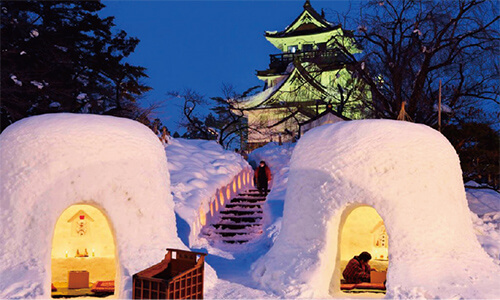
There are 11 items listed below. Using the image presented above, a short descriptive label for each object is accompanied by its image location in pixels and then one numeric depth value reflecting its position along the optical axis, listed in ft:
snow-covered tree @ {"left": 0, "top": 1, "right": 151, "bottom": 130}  46.88
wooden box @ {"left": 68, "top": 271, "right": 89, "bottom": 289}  28.50
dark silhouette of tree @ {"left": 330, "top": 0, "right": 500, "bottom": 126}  46.80
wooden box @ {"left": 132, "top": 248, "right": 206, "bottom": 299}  19.25
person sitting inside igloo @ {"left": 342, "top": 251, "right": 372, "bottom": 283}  29.12
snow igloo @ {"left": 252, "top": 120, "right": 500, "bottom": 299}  24.79
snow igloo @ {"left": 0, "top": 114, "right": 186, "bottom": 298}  24.21
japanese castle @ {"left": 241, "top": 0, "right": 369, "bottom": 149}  85.40
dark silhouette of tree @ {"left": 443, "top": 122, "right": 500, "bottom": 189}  45.29
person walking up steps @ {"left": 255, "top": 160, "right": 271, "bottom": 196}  56.70
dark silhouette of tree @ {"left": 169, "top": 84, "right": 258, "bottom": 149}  88.94
